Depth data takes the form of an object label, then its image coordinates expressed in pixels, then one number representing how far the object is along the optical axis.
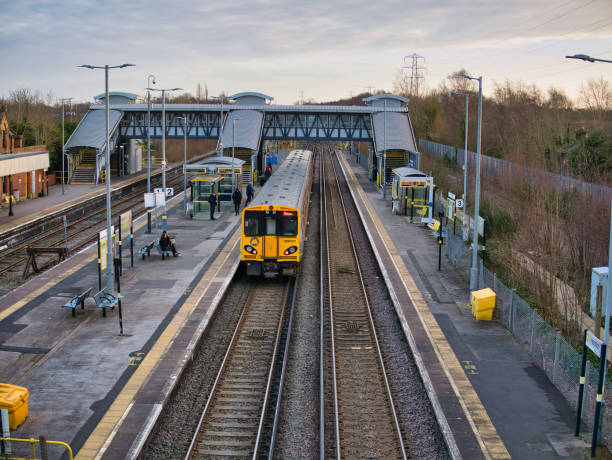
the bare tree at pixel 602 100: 45.38
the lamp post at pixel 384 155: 52.56
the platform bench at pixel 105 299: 20.16
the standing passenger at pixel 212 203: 39.69
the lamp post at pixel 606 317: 11.95
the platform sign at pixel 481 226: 25.36
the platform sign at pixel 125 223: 25.17
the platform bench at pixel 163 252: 28.30
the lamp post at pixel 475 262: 22.84
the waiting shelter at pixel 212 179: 40.62
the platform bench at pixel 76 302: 19.84
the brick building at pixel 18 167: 42.25
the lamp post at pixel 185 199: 42.50
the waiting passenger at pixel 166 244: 28.19
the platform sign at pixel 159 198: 30.34
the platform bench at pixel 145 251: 28.22
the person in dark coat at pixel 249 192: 45.46
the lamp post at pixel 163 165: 31.80
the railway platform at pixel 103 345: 12.98
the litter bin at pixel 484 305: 20.23
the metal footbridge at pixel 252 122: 61.19
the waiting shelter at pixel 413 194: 39.69
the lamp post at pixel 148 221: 34.59
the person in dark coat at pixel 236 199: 41.59
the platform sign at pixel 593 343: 12.20
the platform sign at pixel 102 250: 20.78
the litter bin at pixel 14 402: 12.59
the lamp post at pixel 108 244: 21.40
